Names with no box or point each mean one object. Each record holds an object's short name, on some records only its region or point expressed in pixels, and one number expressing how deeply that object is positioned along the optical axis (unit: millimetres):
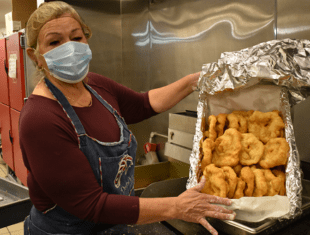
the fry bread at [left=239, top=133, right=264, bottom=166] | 1210
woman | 978
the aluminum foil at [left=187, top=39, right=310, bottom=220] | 1114
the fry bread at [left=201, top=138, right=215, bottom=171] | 1207
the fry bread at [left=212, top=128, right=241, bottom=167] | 1208
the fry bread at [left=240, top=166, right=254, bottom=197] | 1126
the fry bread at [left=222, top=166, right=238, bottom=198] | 1125
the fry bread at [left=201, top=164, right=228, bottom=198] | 1102
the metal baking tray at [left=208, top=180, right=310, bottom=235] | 965
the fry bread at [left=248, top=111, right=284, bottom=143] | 1213
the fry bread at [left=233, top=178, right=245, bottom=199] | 1114
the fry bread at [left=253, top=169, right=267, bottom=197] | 1107
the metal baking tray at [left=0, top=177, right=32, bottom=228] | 1746
